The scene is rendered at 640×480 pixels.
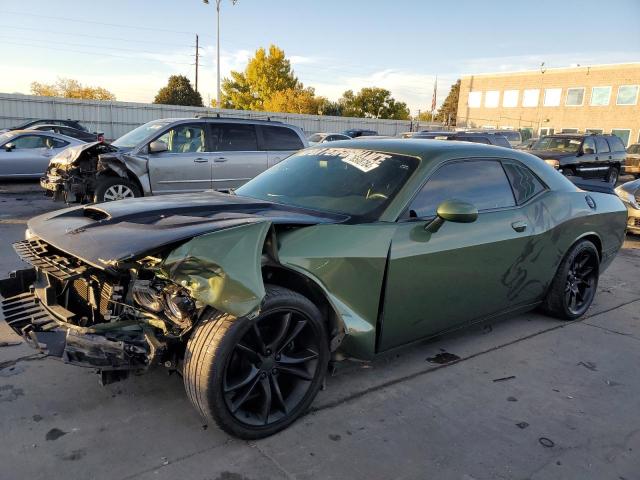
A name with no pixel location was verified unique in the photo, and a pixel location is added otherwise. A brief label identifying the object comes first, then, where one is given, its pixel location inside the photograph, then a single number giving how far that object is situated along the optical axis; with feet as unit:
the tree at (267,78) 175.83
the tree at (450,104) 311.88
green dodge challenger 8.16
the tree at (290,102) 169.89
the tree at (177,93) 186.50
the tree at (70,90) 214.07
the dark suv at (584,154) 49.52
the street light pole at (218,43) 119.80
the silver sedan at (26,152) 39.24
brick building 144.05
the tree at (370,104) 213.05
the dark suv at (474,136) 46.01
